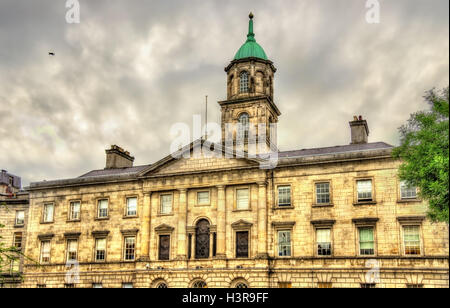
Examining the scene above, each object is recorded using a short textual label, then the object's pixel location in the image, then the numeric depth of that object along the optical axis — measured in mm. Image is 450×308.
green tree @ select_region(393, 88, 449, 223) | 23883
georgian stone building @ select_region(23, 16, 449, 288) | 33344
